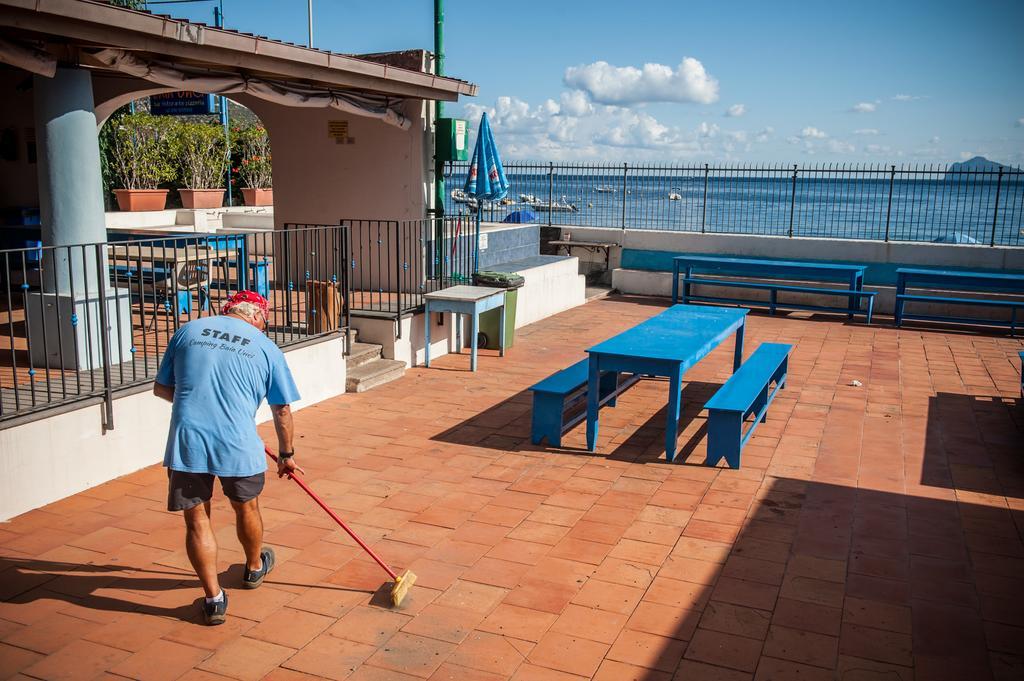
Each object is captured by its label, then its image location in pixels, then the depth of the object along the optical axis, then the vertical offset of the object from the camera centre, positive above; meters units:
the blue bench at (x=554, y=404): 6.91 -1.57
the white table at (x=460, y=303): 9.41 -1.08
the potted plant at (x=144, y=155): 17.98 +0.89
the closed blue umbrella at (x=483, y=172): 11.80 +0.42
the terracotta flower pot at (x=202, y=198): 18.45 +0.02
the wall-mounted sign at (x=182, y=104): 13.98 +1.51
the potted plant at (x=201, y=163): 18.70 +0.80
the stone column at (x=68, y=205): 6.50 -0.06
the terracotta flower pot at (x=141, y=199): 17.03 -0.02
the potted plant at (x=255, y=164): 20.39 +0.83
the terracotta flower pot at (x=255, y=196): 20.23 +0.09
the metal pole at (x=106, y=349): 5.68 -0.96
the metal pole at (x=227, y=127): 19.70 +1.66
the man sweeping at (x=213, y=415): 4.02 -0.99
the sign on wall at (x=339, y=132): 11.09 +0.87
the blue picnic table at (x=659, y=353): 6.45 -1.09
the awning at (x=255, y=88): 6.94 +1.05
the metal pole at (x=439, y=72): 11.16 +1.67
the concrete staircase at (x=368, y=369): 8.59 -1.69
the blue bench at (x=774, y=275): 13.59 -1.07
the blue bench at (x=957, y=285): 12.50 -1.08
